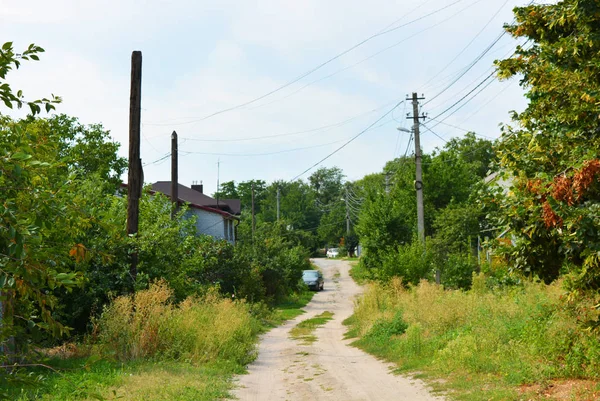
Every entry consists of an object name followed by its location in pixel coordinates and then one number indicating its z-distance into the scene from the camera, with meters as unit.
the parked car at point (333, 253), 96.50
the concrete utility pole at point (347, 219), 101.39
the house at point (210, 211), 51.06
